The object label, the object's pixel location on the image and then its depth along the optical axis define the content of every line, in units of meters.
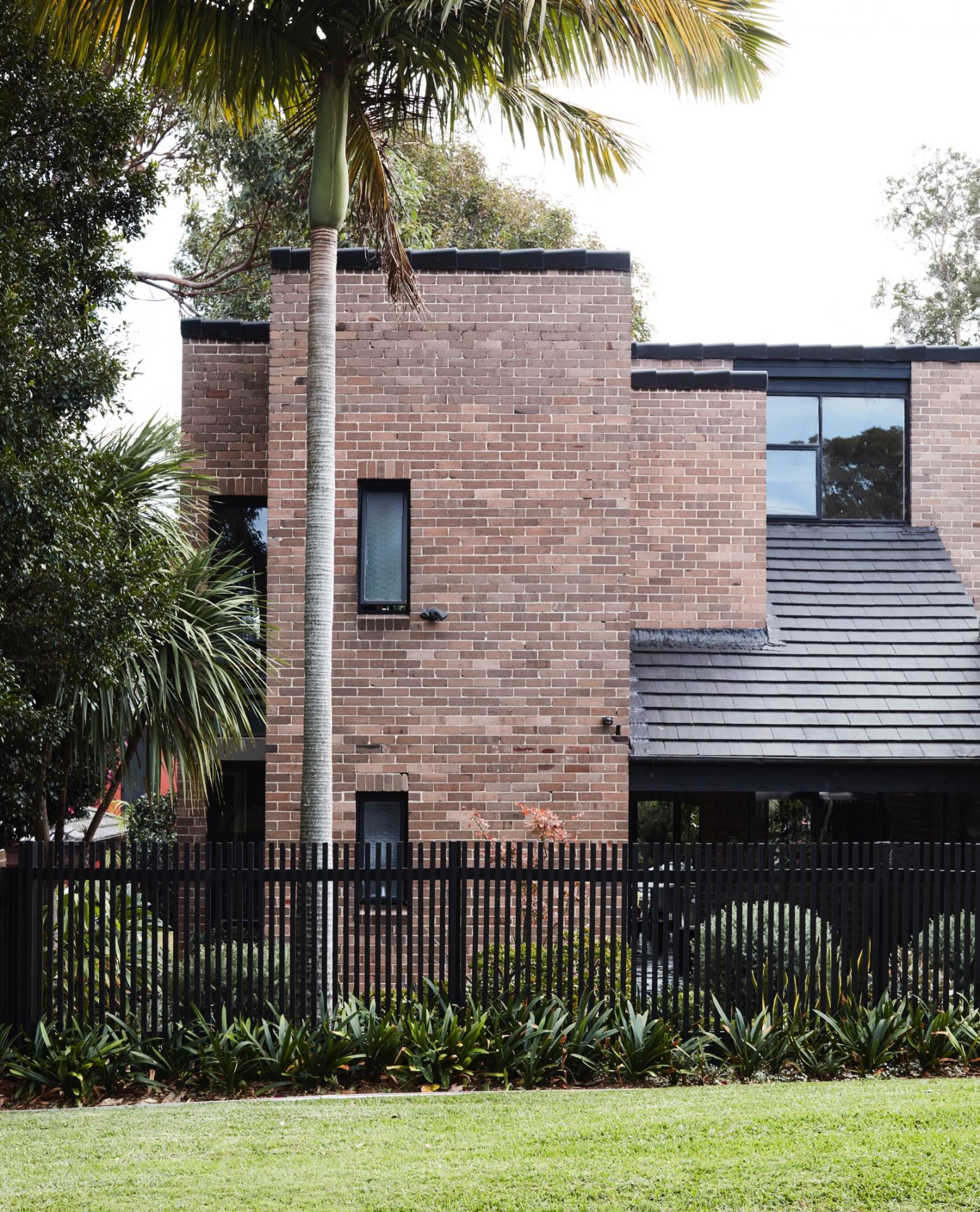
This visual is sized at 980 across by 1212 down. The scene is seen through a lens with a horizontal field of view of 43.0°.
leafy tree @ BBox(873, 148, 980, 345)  37.56
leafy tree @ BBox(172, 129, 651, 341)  21.56
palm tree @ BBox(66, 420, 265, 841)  10.46
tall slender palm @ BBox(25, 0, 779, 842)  9.30
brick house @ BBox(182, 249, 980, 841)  12.13
